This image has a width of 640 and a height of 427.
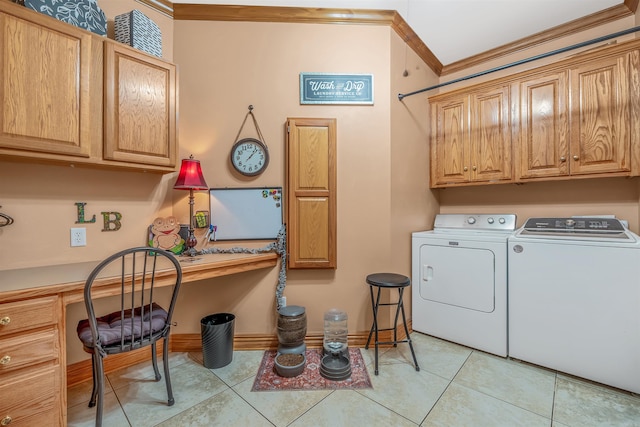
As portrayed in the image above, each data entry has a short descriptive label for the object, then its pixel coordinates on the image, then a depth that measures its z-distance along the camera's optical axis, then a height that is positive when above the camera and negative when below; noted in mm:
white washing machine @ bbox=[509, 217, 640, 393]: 1638 -572
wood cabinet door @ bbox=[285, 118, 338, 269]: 2123 +145
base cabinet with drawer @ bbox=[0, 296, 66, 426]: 1108 -647
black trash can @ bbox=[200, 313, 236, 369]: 1952 -956
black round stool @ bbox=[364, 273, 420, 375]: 1899 -504
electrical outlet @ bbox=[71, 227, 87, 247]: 1754 -143
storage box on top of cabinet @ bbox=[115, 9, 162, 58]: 1772 +1247
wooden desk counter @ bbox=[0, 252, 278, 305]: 1165 -317
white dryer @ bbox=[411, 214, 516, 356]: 2074 -569
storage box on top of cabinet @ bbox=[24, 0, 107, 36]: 1492 +1192
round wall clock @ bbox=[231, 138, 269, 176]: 2176 +477
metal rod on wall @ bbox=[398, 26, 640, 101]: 1508 +1027
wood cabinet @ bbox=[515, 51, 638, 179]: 1896 +713
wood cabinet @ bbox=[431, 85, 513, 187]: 2352 +713
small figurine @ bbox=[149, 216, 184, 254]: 2031 -157
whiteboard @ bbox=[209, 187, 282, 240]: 2189 +44
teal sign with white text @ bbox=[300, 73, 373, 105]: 2203 +1041
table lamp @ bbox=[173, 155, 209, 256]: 1933 +250
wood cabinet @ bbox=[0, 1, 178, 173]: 1363 +686
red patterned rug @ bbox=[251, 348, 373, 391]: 1729 -1116
